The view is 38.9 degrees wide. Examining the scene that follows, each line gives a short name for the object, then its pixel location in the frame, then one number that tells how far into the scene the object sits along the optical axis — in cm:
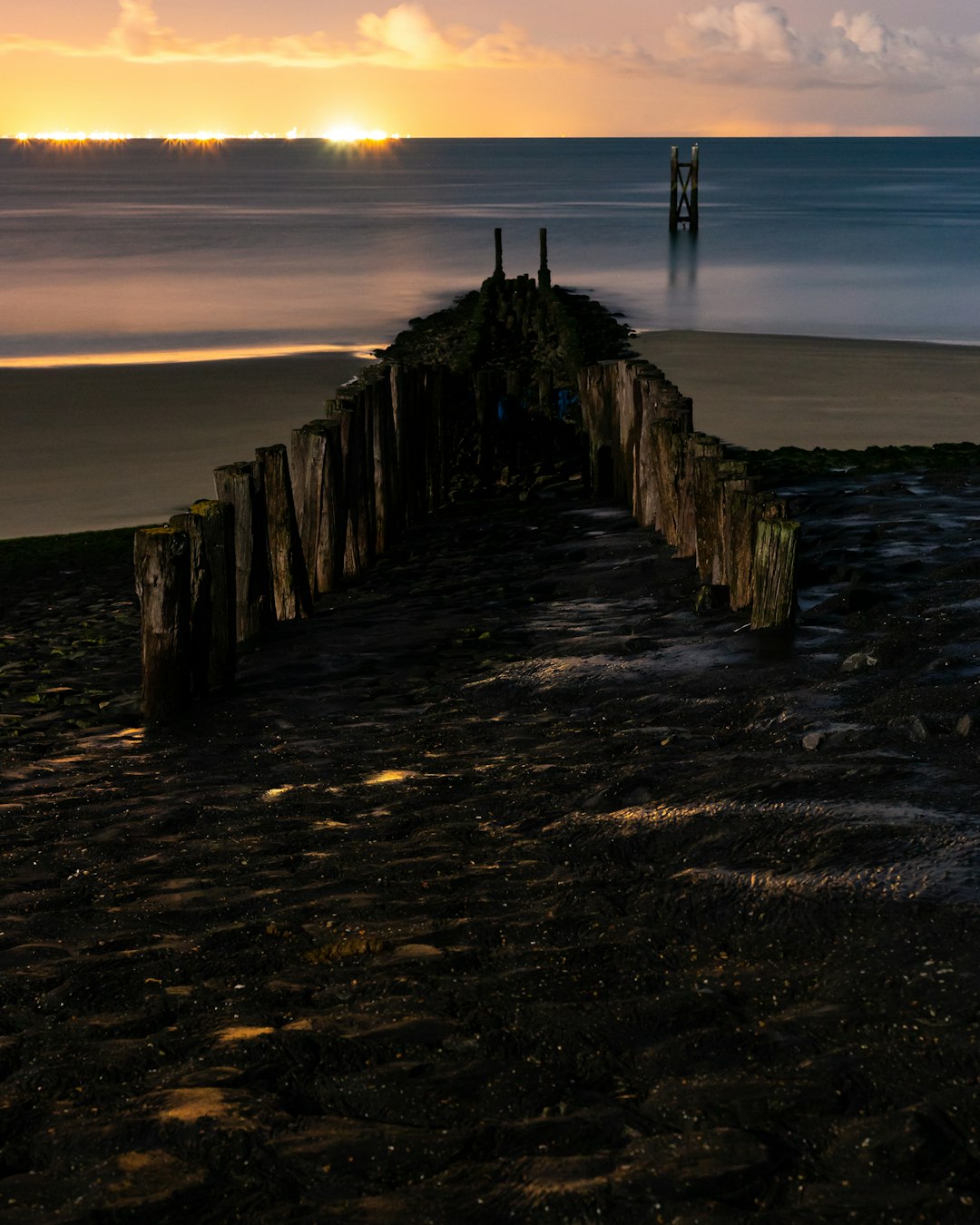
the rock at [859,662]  560
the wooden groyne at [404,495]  628
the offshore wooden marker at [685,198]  5306
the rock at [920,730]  470
